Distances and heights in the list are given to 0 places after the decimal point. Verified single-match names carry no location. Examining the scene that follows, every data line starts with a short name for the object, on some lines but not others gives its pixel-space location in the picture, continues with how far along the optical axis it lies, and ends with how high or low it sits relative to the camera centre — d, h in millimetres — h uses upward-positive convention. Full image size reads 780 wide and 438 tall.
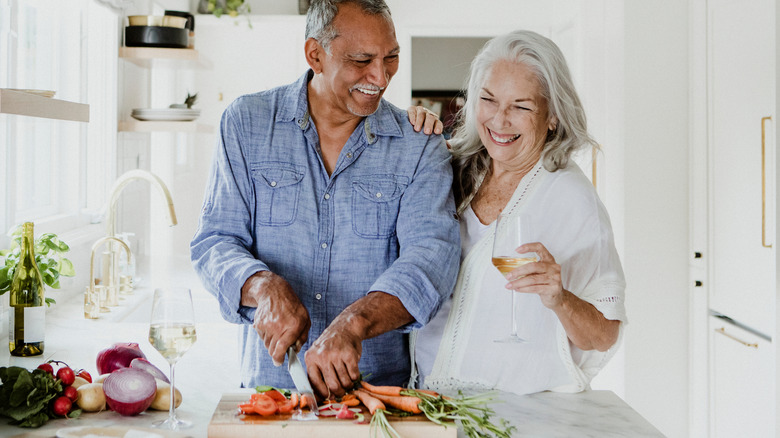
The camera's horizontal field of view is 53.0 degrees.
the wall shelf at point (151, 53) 3340 +698
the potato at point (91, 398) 1415 -329
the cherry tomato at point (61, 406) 1378 -336
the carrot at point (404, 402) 1329 -315
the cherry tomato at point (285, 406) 1327 -321
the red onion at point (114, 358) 1572 -286
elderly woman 1718 -67
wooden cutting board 1264 -342
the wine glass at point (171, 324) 1312 -180
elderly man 1766 +61
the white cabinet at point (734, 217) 2906 +16
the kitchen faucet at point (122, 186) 2787 +94
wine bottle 2047 -240
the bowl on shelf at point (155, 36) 3348 +774
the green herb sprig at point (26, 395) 1350 -313
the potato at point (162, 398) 1439 -334
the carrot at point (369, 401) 1312 -313
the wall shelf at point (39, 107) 1494 +235
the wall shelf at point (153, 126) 3398 +394
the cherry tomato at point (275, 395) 1354 -308
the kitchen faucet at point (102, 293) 2600 -264
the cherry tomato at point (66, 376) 1414 -290
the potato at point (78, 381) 1452 -310
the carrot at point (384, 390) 1365 -302
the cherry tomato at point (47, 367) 1425 -277
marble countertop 1394 -370
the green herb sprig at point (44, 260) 2082 -123
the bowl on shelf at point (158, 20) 3354 +845
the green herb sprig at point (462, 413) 1267 -323
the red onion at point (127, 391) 1393 -313
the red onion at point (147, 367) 1496 -291
